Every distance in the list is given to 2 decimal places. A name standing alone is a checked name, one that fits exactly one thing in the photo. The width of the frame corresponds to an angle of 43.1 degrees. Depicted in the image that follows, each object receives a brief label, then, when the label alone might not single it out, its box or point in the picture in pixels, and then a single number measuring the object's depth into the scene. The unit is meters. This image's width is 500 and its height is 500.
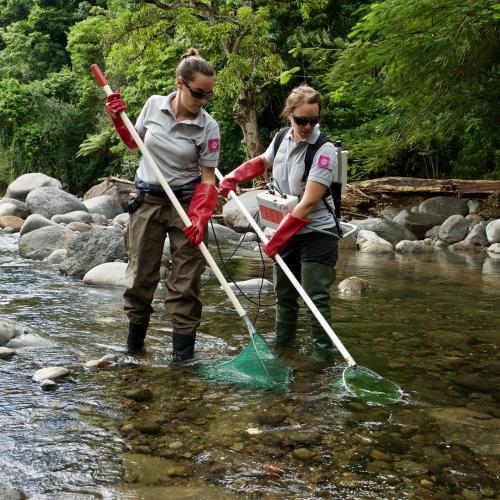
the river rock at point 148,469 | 2.55
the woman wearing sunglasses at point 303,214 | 3.88
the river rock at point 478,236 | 12.72
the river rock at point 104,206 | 16.38
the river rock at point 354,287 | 7.14
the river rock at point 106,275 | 7.26
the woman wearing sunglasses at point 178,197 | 3.89
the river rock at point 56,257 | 9.14
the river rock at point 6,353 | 4.10
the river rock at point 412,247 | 11.98
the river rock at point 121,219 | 14.48
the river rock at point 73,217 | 13.73
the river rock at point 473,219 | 13.70
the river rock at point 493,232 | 12.41
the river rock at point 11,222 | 13.91
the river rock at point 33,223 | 10.91
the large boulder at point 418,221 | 13.95
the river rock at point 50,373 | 3.67
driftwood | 15.74
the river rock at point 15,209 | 15.28
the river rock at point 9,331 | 4.40
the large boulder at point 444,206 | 14.78
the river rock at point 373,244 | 11.74
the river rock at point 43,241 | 9.55
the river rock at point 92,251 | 7.93
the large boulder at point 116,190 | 18.03
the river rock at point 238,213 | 14.01
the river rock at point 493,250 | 11.51
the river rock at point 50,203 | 15.10
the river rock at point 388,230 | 12.98
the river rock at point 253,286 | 7.18
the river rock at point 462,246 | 12.26
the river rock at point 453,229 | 13.20
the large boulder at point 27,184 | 19.31
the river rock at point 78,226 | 12.19
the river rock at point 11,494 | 2.32
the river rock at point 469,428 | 3.01
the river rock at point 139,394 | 3.46
